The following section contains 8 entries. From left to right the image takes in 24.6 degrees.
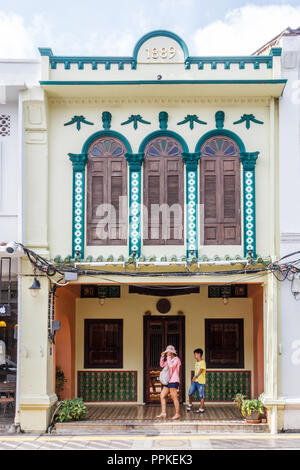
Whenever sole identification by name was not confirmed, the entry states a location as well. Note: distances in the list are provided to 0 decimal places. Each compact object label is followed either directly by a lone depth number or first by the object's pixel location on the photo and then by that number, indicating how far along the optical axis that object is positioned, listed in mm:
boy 15602
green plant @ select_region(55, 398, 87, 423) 14688
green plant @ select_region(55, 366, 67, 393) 16422
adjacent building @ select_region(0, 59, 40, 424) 14672
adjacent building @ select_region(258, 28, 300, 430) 14484
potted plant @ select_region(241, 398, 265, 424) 14680
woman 15172
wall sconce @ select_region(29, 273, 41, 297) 14538
